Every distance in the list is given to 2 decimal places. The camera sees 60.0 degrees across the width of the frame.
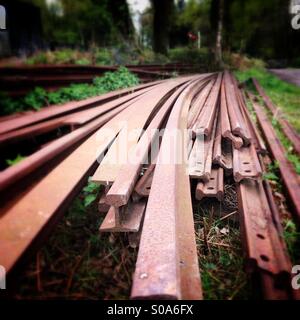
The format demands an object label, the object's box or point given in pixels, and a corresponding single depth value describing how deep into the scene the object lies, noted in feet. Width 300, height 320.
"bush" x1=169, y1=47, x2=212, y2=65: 43.36
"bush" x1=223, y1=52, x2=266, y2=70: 52.11
